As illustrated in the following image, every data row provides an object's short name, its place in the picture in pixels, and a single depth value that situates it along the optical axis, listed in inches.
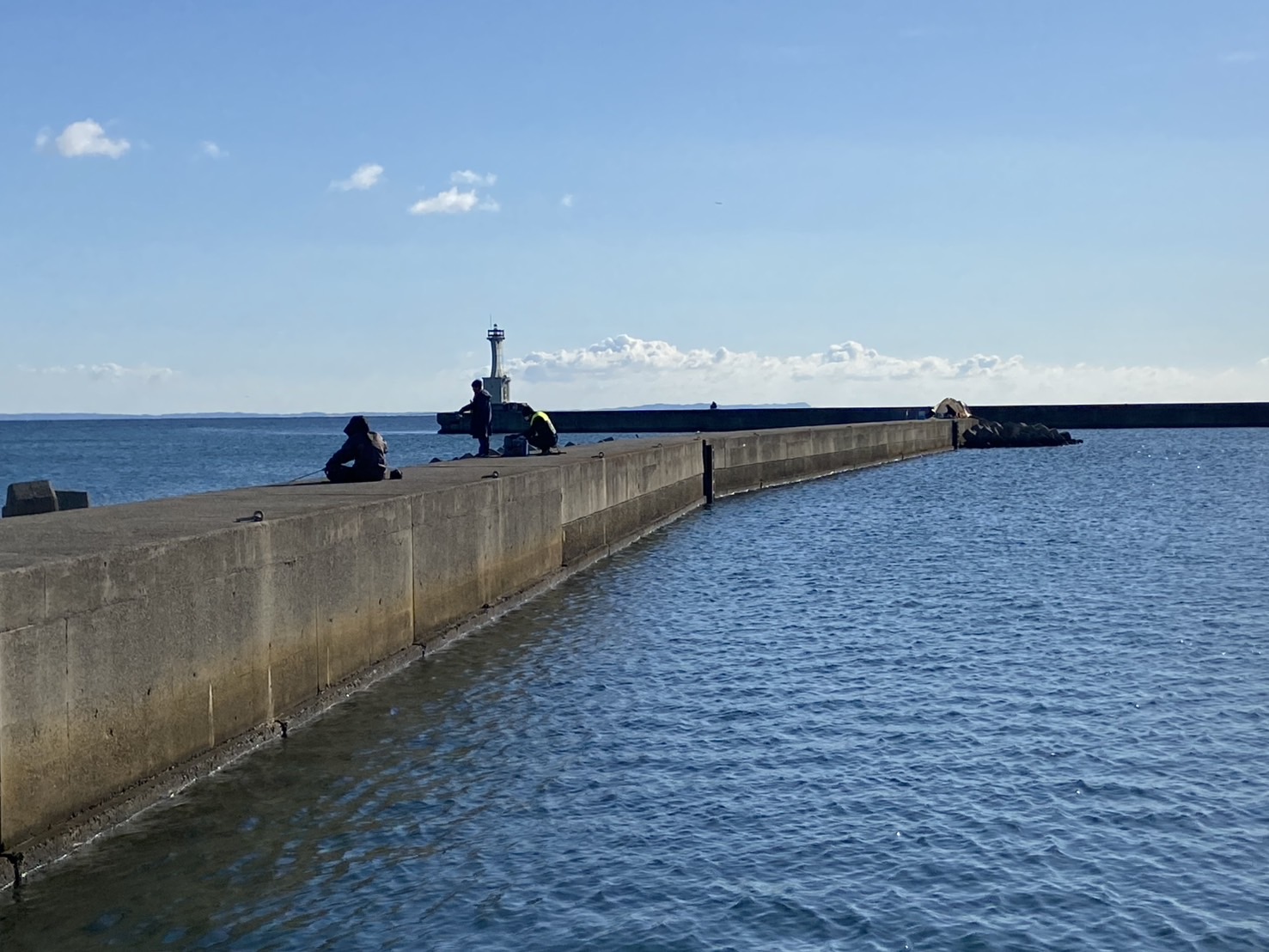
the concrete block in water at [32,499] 617.3
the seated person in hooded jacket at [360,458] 698.2
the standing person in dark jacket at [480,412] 988.6
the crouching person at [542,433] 1073.5
